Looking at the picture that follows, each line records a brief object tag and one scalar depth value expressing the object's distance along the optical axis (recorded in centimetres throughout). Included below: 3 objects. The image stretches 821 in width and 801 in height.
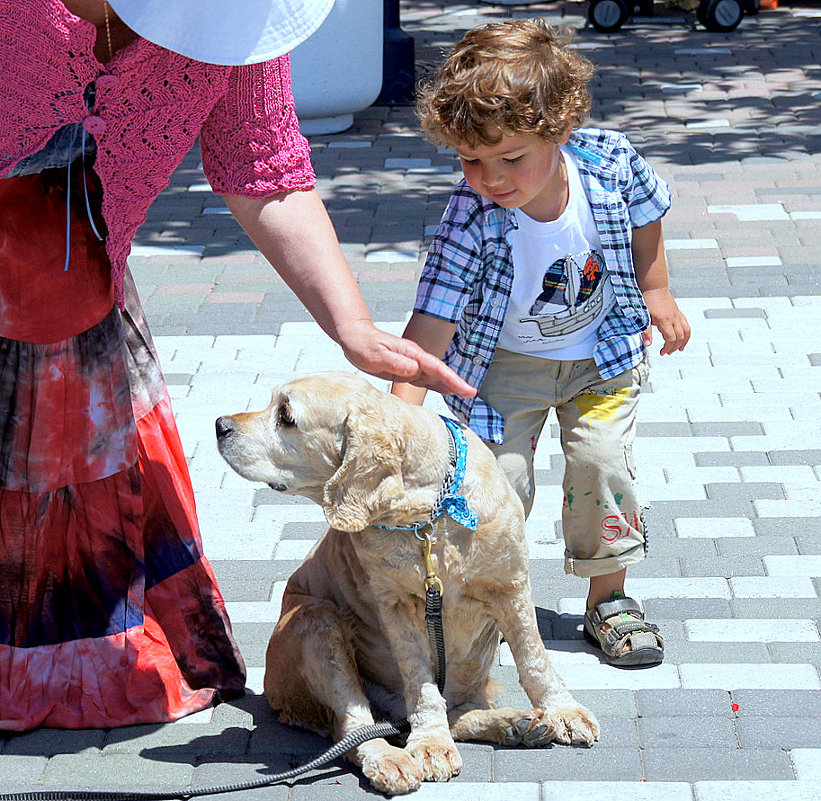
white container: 1837
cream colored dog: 549
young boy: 650
